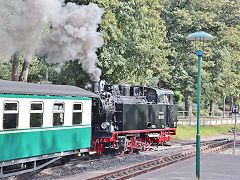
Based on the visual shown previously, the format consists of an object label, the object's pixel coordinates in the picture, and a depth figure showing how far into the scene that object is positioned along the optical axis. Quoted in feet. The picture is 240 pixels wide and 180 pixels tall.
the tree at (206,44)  107.55
